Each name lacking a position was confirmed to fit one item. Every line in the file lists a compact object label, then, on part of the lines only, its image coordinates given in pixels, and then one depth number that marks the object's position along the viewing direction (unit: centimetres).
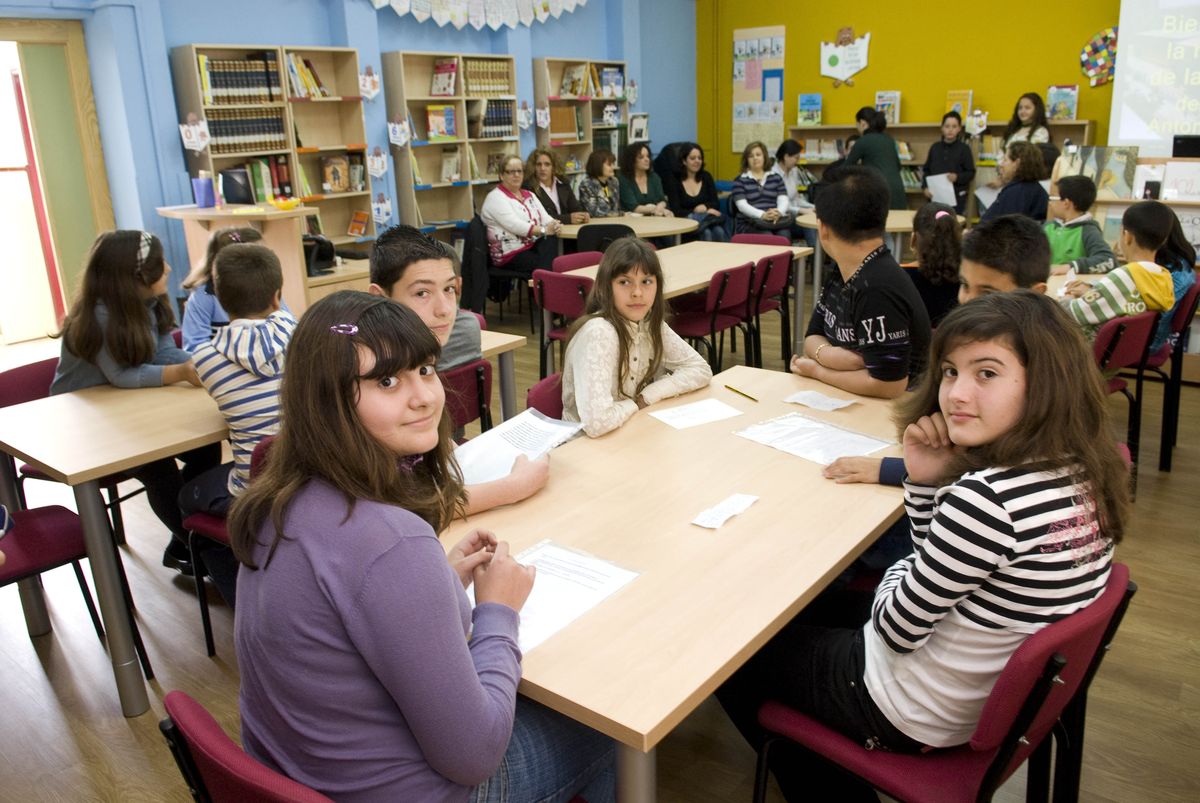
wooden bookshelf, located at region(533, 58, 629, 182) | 789
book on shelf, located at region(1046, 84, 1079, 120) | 762
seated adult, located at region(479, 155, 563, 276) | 661
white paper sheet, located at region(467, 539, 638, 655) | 143
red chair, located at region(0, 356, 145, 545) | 296
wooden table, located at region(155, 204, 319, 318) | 506
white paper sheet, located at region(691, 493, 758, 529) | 177
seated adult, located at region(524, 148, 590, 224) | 709
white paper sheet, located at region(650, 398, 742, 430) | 239
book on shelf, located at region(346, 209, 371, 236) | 664
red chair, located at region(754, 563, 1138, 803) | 121
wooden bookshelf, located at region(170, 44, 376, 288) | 553
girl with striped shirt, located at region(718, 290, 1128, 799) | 129
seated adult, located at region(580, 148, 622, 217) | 756
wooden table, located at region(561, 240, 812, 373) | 471
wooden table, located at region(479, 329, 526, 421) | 329
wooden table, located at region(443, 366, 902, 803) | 128
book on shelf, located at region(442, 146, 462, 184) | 730
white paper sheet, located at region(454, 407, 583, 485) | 204
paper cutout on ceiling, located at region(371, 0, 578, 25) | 682
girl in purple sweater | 107
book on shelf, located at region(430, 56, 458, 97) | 703
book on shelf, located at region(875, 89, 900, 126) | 855
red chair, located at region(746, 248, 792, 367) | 506
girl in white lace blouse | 237
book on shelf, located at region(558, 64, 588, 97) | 812
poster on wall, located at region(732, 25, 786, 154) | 925
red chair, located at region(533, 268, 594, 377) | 449
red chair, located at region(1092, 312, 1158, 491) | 327
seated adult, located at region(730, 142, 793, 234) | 774
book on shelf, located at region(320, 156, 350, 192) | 647
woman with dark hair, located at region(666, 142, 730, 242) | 798
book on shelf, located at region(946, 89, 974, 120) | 813
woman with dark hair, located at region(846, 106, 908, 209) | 771
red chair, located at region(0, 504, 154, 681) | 235
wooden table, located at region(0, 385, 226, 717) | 230
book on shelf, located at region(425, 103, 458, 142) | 703
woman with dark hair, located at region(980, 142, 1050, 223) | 559
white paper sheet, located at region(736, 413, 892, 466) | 212
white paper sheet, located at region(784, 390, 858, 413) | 248
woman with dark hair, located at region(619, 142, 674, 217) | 780
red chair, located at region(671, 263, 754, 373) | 471
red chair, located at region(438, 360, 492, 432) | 279
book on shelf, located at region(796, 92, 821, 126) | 902
